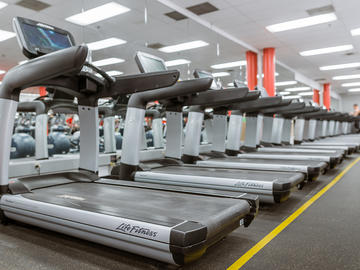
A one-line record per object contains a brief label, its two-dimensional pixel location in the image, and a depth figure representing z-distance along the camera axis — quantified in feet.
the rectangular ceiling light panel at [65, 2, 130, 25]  19.01
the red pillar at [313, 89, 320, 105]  54.89
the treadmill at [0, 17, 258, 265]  4.57
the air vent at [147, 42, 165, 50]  26.79
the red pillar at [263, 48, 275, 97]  30.37
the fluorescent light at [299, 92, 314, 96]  55.68
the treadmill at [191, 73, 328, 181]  12.05
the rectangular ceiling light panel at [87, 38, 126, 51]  22.25
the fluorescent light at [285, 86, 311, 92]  51.93
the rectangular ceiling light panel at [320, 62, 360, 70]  38.81
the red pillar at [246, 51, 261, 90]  30.68
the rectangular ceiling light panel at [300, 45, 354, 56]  31.24
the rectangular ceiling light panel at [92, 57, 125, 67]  22.92
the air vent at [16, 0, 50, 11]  17.60
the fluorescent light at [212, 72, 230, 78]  36.59
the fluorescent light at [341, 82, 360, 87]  55.06
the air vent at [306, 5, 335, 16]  21.21
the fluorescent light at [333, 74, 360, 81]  47.23
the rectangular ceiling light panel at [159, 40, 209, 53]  27.27
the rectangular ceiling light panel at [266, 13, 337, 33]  23.02
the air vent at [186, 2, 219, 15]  20.67
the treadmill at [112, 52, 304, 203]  8.29
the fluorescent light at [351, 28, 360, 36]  26.08
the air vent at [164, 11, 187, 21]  21.16
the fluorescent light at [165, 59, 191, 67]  31.04
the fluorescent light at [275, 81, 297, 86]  47.51
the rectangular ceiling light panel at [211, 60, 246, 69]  33.27
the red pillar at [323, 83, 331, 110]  56.08
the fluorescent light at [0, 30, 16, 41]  16.71
